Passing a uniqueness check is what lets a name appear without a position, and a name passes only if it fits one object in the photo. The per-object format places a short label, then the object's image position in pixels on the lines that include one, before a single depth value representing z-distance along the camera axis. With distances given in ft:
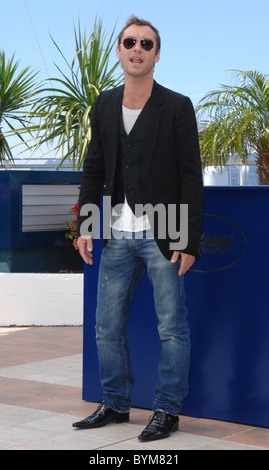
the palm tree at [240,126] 33.68
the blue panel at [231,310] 13.82
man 13.03
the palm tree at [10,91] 43.21
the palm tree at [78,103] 33.50
